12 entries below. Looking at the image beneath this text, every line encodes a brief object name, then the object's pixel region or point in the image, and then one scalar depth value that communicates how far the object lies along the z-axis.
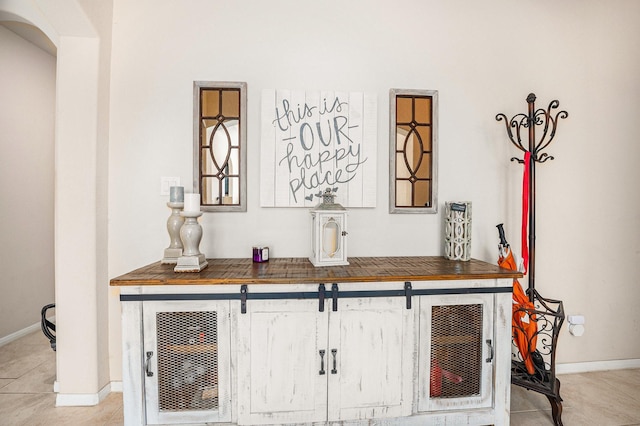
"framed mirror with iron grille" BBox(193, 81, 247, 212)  2.01
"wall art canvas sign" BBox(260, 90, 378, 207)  2.02
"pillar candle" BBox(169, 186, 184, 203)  1.81
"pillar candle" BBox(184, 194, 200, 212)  1.64
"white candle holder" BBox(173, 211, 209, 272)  1.62
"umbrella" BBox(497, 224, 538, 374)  1.84
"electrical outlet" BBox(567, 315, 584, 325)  2.25
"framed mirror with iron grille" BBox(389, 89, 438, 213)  2.10
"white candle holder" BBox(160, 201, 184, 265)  1.81
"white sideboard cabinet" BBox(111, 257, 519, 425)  1.51
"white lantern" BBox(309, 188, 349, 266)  1.75
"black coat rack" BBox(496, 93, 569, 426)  1.73
